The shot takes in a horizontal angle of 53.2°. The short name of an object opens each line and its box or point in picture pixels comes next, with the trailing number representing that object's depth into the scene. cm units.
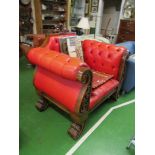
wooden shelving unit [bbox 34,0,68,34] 412
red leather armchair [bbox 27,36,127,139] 138
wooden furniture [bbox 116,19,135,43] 506
